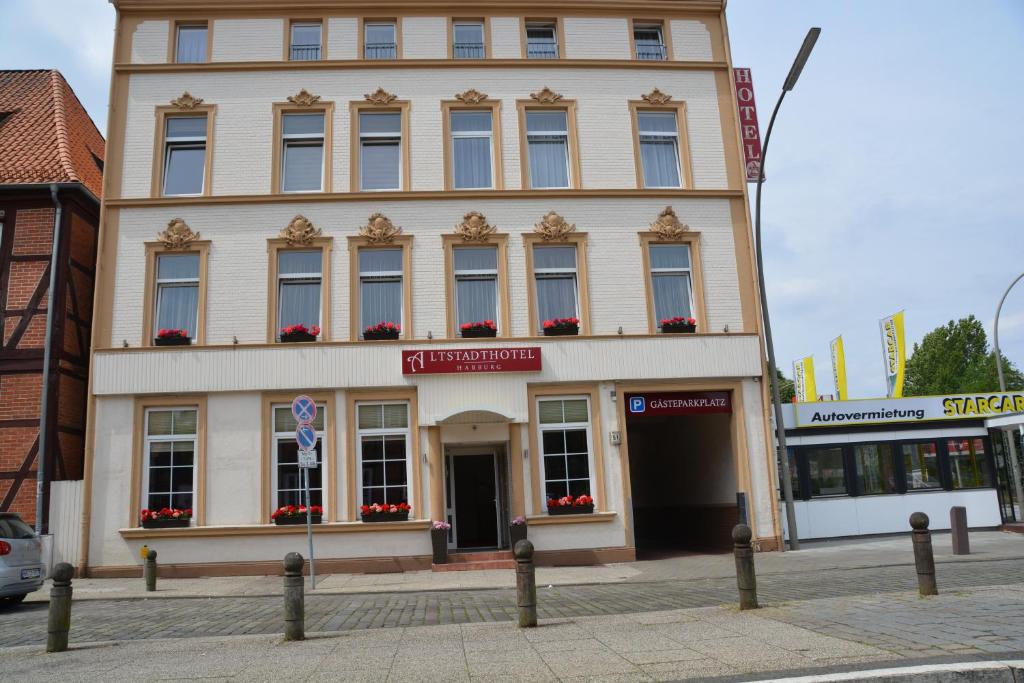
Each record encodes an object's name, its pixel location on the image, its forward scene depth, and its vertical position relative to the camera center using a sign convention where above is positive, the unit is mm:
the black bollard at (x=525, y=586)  8906 -1115
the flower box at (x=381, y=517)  17297 -515
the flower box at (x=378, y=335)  18156 +3549
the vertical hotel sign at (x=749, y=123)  20156 +9062
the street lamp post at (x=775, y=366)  17386 +2542
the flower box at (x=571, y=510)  17625 -570
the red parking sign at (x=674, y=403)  18375 +1732
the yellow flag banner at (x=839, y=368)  29906 +3997
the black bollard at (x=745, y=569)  9414 -1096
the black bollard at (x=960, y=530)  15688 -1249
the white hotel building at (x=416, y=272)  17578 +5074
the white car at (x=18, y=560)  12539 -804
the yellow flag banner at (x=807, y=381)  34594 +4074
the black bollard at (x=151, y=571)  14891 -1242
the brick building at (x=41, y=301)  17438 +4714
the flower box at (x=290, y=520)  17234 -498
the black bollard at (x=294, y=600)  8672 -1116
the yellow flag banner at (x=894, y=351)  24766 +3682
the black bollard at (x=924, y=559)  9672 -1112
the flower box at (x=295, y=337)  18047 +3568
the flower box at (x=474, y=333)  18297 +3519
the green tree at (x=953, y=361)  60594 +8057
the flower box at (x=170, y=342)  17955 +3588
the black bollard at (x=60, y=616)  8586 -1159
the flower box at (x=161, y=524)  17078 -446
